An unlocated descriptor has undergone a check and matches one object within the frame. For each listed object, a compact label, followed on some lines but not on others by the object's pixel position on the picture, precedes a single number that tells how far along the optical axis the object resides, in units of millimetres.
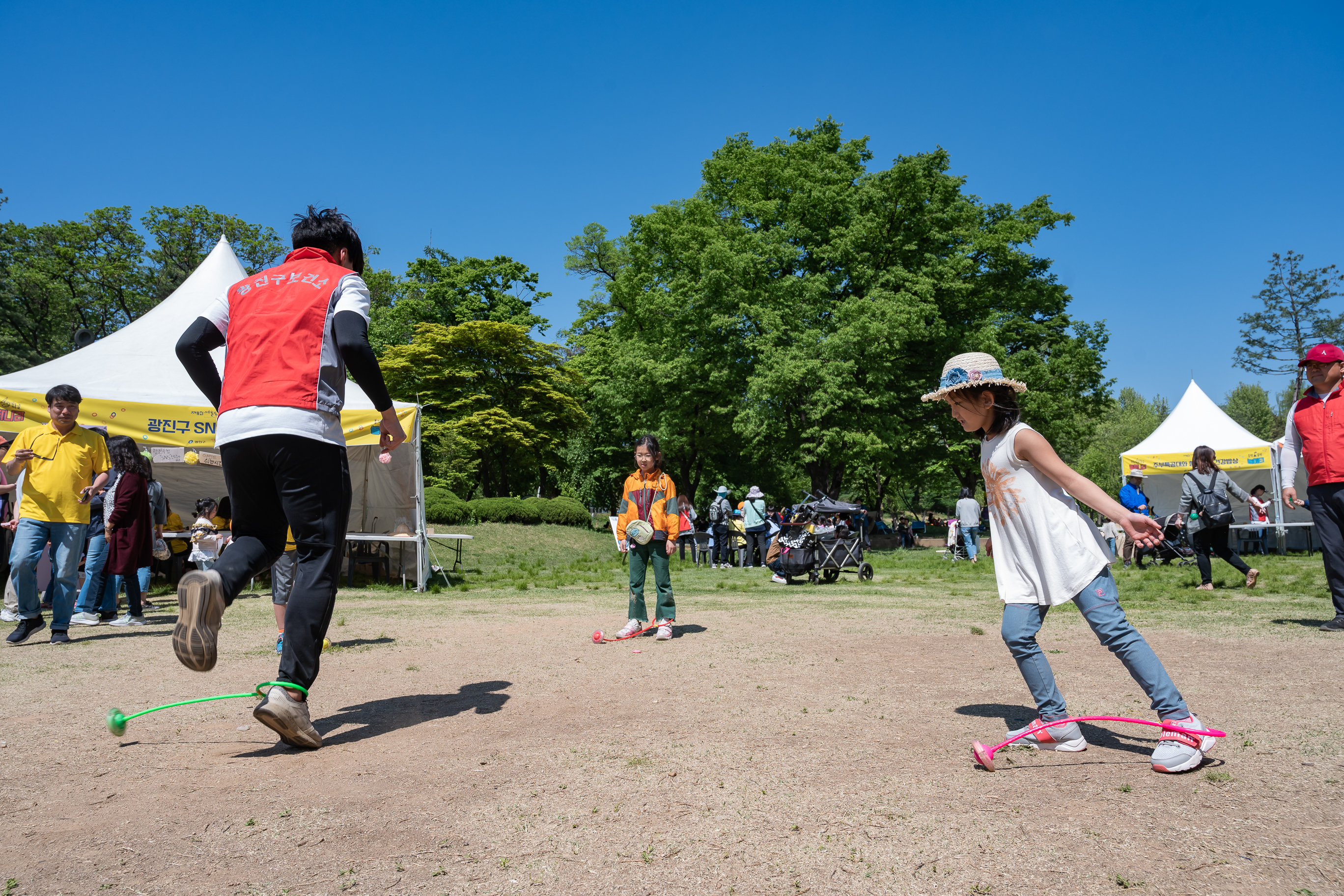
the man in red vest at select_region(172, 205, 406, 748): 3656
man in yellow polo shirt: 7082
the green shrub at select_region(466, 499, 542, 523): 29516
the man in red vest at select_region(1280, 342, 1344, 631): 6930
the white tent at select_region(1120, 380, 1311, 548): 23500
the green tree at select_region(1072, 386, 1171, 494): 63531
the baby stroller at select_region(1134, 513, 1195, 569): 18062
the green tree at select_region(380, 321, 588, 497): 38875
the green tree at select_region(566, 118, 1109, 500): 27156
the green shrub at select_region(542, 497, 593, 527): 30547
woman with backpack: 11453
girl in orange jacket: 7473
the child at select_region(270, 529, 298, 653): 6527
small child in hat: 3434
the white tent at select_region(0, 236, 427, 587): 11656
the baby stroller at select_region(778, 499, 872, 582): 14250
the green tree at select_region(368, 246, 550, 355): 44875
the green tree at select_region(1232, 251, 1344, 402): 47906
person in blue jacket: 15734
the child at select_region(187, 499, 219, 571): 11703
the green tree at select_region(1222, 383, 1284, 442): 63500
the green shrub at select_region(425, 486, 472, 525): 28219
